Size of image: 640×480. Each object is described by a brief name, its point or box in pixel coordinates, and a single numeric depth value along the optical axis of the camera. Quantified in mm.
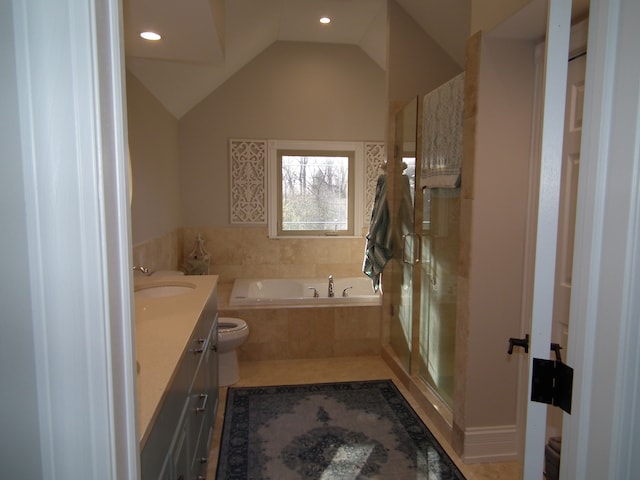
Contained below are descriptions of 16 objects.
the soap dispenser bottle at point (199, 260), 4332
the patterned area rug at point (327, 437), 2242
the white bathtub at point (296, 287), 4461
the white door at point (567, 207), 1811
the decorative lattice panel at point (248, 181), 4699
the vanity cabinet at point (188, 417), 1120
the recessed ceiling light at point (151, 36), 2160
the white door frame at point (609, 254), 743
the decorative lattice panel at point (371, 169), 4848
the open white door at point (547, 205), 833
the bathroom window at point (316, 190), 4793
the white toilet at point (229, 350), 3173
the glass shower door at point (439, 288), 2584
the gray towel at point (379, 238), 3576
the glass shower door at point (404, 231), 3229
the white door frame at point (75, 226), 530
